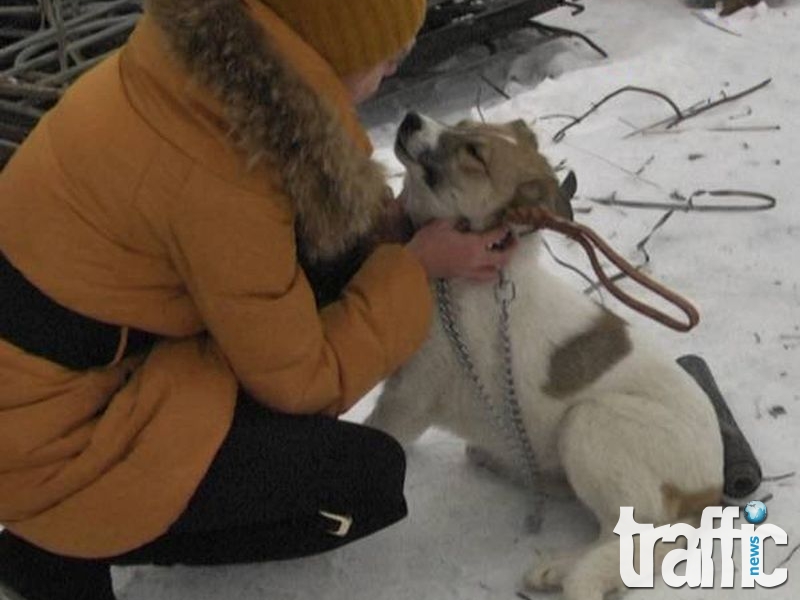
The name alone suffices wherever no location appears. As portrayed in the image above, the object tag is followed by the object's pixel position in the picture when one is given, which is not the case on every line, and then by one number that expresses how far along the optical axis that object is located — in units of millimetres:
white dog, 2281
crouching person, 1805
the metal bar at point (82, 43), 3826
